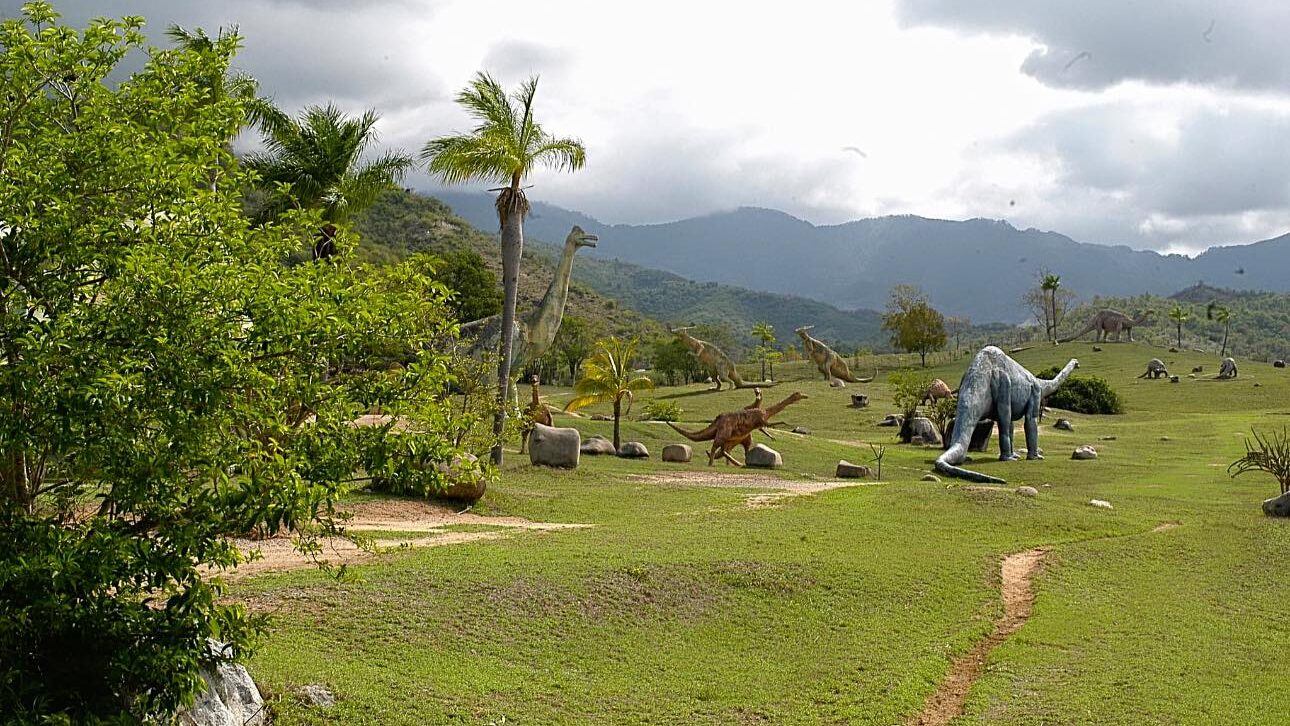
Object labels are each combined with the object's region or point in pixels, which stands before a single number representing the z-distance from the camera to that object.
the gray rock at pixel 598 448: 30.49
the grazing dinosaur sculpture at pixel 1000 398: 31.47
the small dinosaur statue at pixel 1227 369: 63.62
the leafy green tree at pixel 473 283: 61.53
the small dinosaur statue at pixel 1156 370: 67.61
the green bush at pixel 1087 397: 53.66
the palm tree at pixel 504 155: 25.20
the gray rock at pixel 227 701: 7.17
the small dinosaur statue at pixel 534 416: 27.49
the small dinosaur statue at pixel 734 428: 29.19
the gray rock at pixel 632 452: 30.77
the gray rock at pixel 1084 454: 32.31
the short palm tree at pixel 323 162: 28.23
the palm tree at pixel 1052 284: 90.50
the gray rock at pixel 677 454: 30.34
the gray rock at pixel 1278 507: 18.92
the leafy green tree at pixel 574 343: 72.19
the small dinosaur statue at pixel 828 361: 62.78
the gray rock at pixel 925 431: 39.12
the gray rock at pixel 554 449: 26.06
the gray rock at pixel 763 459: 30.16
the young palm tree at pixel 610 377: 31.75
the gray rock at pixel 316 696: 8.37
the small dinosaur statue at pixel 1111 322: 87.12
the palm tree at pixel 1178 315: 87.38
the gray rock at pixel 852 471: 28.53
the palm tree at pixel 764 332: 78.38
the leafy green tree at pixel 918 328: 82.94
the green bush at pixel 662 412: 37.56
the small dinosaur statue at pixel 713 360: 55.53
